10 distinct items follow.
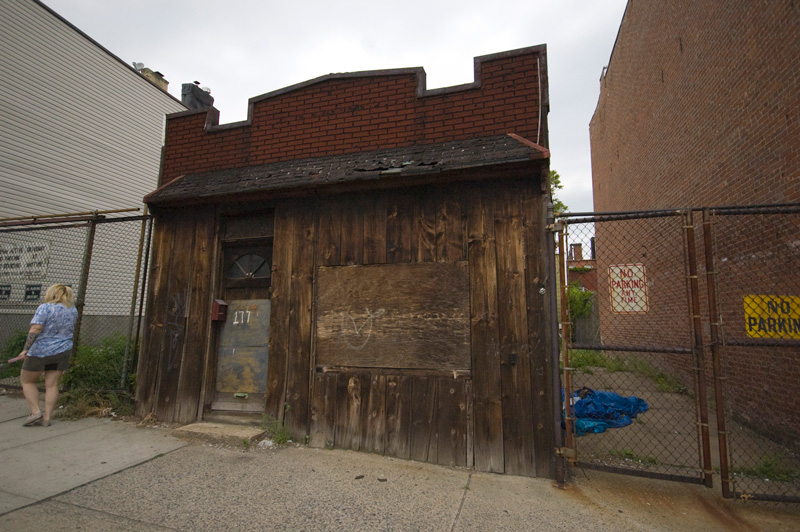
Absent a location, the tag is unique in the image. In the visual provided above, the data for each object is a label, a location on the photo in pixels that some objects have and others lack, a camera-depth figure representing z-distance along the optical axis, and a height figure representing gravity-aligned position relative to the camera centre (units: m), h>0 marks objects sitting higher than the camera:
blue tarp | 5.65 -1.31
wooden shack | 4.19 +0.54
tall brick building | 5.39 +4.07
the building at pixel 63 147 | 9.33 +4.34
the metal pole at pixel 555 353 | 3.75 -0.30
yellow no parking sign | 3.66 +0.10
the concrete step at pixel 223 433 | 4.60 -1.39
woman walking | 5.07 -0.52
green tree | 22.36 +7.75
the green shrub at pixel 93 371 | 6.00 -0.91
